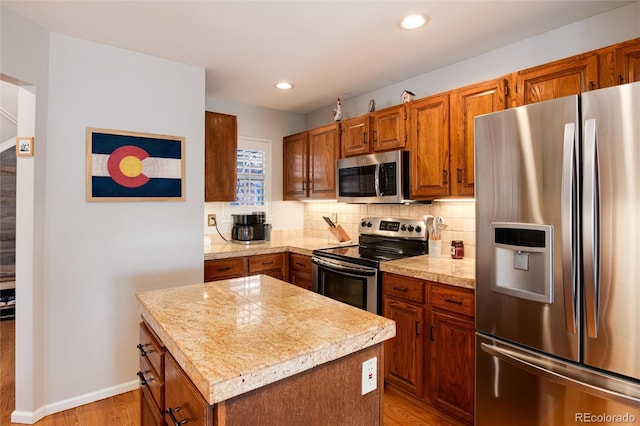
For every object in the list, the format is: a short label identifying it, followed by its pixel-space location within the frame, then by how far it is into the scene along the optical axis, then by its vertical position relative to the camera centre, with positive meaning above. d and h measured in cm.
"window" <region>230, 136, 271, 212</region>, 385 +47
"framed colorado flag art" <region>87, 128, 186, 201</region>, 239 +36
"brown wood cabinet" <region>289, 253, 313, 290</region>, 324 -53
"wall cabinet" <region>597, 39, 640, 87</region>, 170 +76
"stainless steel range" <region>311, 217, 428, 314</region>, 258 -34
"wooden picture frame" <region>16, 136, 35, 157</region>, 214 +44
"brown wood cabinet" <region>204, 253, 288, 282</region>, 299 -47
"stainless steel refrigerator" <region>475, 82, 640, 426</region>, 138 -20
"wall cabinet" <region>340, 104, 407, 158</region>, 279 +72
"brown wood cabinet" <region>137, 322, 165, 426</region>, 126 -64
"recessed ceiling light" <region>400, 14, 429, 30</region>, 204 +116
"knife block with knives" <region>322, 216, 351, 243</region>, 363 -18
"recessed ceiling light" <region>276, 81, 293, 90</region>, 319 +122
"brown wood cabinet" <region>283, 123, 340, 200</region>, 343 +56
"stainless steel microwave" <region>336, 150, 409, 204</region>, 273 +32
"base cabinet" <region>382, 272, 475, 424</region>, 204 -81
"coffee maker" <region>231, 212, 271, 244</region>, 355 -14
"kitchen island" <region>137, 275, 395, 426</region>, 90 -41
